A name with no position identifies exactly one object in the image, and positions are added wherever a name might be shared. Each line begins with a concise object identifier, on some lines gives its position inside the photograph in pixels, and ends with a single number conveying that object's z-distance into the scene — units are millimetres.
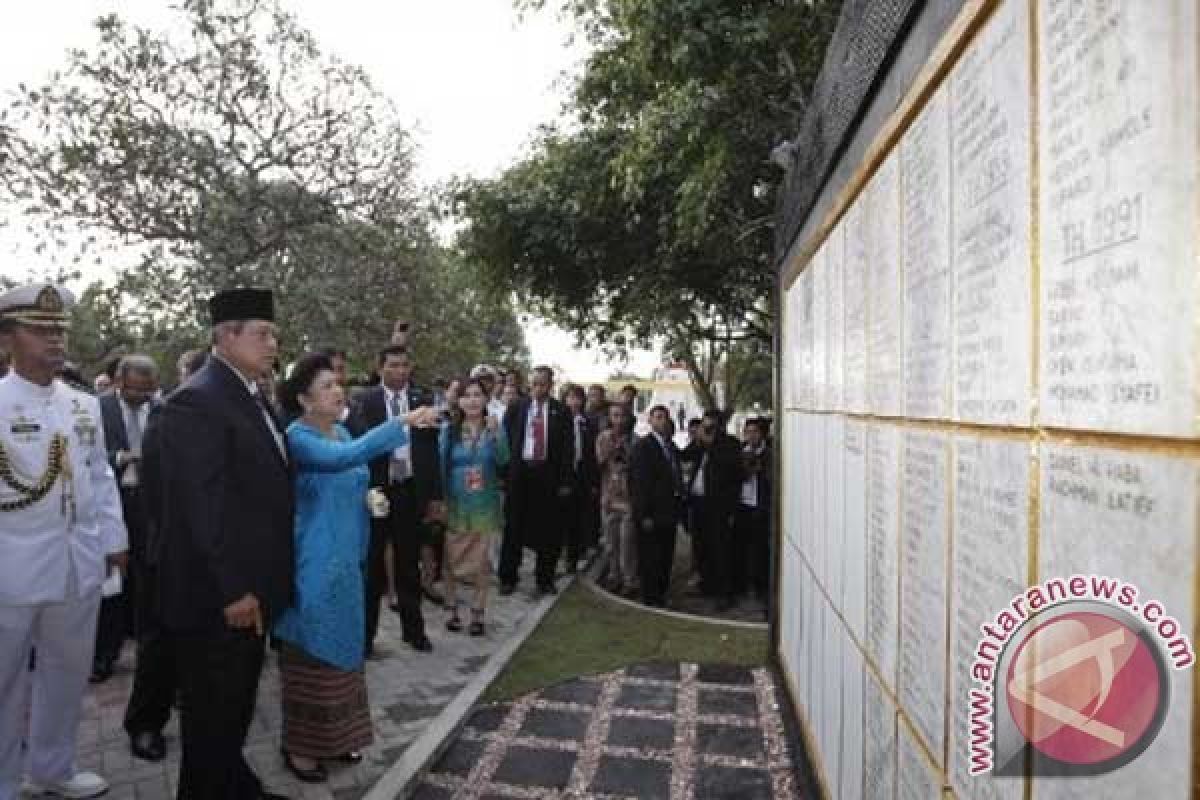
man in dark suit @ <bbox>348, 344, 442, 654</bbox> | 5504
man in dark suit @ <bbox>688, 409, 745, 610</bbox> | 8031
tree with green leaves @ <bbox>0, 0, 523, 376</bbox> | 13969
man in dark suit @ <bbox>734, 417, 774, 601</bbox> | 8125
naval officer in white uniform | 3207
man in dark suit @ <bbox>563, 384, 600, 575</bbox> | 8641
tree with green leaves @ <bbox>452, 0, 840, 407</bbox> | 6441
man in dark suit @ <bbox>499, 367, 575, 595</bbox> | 7836
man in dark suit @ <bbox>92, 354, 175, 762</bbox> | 5016
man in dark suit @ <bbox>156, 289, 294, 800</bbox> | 3061
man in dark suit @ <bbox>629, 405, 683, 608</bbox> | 7520
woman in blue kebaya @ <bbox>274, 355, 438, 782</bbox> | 3523
